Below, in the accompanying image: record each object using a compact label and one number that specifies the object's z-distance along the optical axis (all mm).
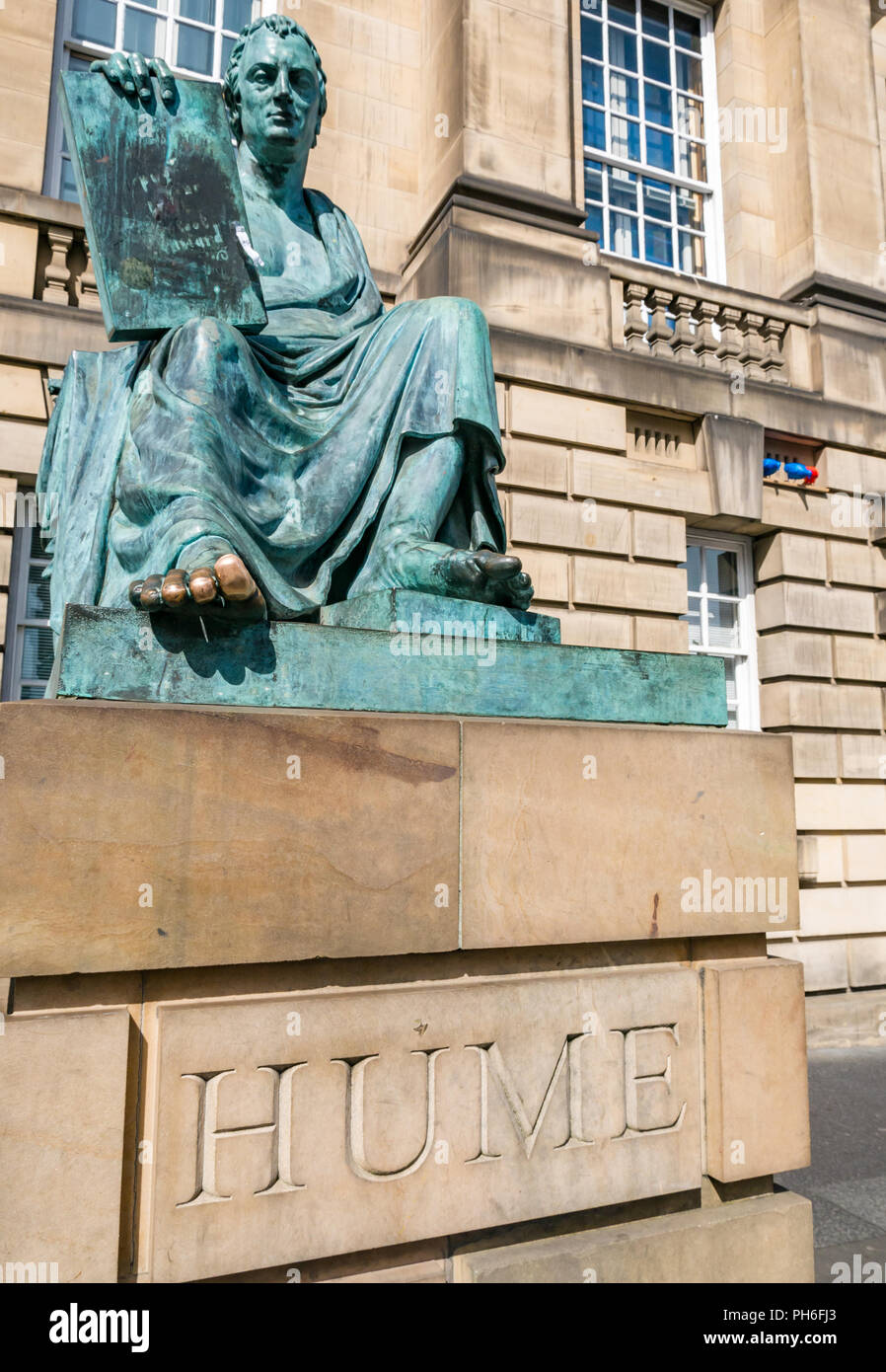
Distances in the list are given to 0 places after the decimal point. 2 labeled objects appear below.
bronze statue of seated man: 2682
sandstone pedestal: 1884
